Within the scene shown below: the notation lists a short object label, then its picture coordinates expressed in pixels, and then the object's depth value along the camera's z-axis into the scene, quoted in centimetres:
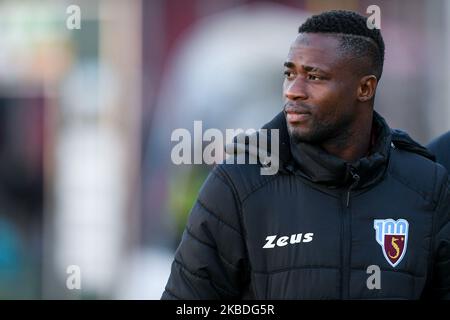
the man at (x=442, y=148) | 706
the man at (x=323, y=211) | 537
